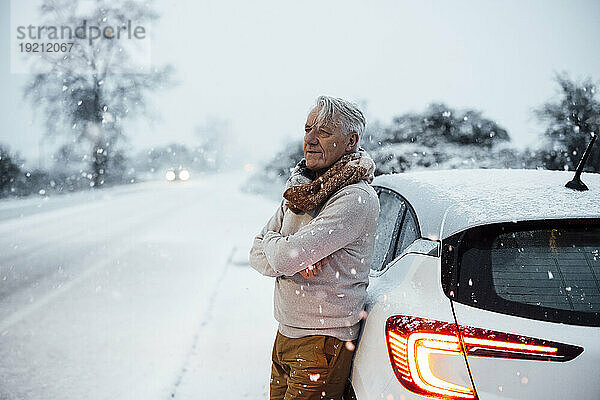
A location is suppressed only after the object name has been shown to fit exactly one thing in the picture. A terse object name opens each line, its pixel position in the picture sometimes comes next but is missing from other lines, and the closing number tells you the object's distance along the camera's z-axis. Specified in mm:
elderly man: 2152
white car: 1615
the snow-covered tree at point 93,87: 27375
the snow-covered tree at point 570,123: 9656
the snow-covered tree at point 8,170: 18344
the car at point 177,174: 33500
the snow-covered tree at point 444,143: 11648
